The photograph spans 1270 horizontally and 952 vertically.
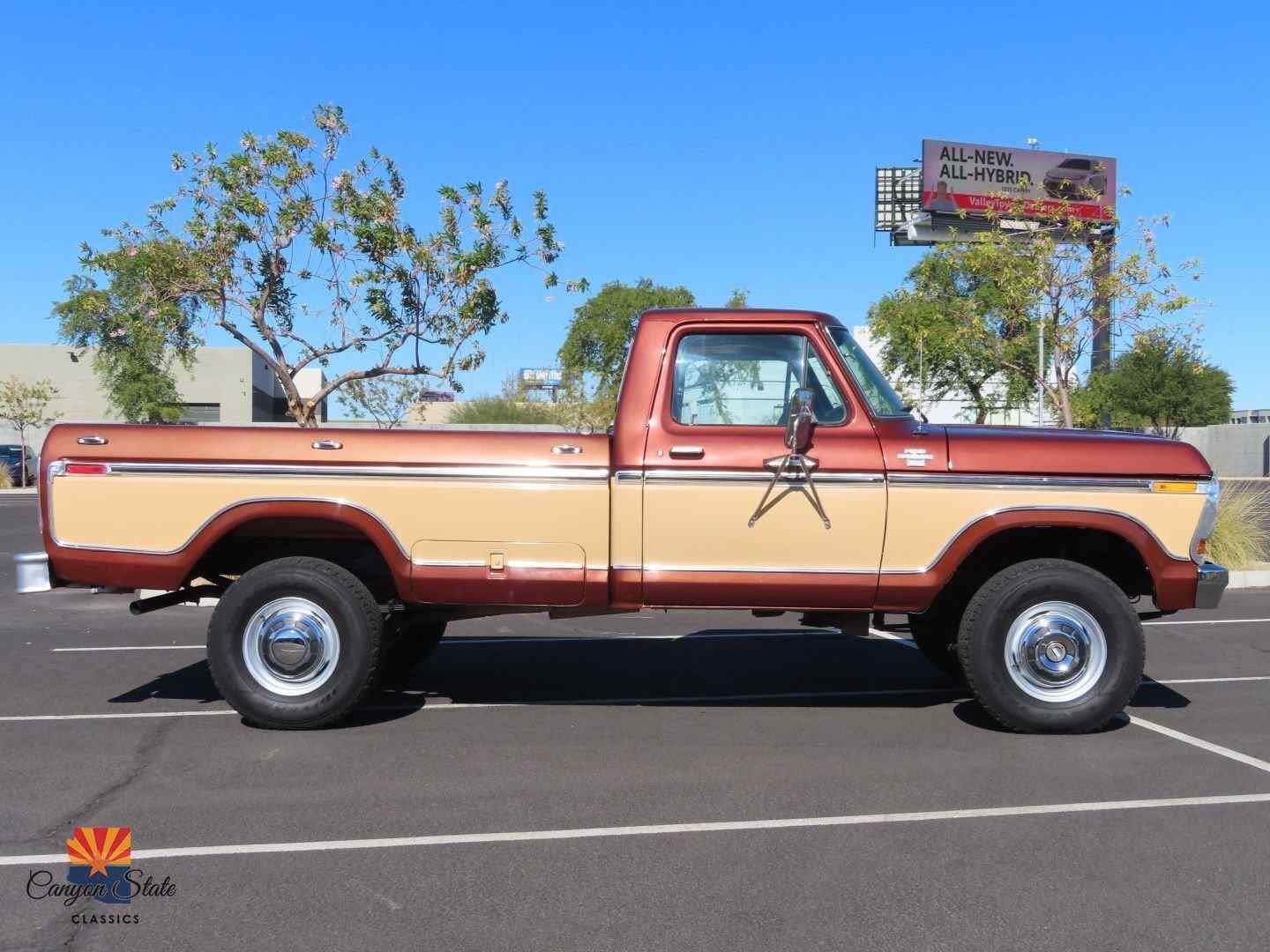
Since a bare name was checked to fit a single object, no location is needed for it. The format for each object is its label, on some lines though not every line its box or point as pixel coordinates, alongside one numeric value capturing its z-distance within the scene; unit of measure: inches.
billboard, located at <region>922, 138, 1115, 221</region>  2170.3
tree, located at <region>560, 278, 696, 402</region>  2285.9
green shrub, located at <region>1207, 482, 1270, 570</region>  542.6
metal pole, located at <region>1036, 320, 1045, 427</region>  798.0
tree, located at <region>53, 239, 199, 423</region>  641.0
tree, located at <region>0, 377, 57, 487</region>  1761.8
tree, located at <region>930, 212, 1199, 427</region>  738.2
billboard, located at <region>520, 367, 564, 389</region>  1970.0
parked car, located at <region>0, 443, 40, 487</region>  1782.7
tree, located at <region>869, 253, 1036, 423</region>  1669.5
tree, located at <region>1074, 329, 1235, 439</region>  1910.7
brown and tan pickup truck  251.1
